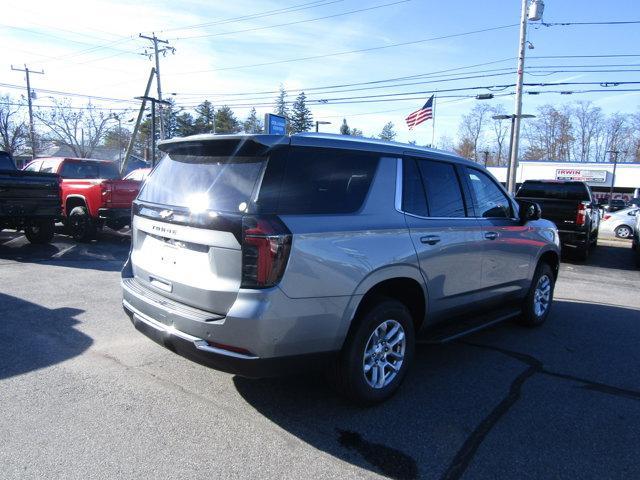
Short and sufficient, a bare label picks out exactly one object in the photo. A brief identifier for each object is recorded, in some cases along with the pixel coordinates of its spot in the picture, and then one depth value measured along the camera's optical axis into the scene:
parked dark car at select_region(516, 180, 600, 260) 11.71
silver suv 3.01
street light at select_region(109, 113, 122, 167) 58.97
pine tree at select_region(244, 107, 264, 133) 85.46
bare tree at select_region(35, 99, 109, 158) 57.98
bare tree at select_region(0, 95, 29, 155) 52.75
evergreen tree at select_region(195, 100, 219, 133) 71.19
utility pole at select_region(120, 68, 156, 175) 26.25
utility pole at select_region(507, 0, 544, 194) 21.12
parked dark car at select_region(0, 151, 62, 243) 9.82
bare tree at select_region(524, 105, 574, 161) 78.44
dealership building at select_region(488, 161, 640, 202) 53.66
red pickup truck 11.41
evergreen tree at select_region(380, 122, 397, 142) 89.58
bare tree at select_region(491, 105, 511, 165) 79.38
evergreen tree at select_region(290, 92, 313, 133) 68.50
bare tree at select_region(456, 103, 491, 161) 79.75
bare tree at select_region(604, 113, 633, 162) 76.43
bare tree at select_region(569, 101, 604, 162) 79.38
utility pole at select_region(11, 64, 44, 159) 46.62
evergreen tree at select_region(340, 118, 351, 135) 69.09
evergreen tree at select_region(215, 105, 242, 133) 69.00
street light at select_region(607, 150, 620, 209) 50.17
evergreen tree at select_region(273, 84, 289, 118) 66.07
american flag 20.48
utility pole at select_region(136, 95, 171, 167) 20.47
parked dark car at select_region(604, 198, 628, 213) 36.78
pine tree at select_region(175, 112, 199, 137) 77.37
